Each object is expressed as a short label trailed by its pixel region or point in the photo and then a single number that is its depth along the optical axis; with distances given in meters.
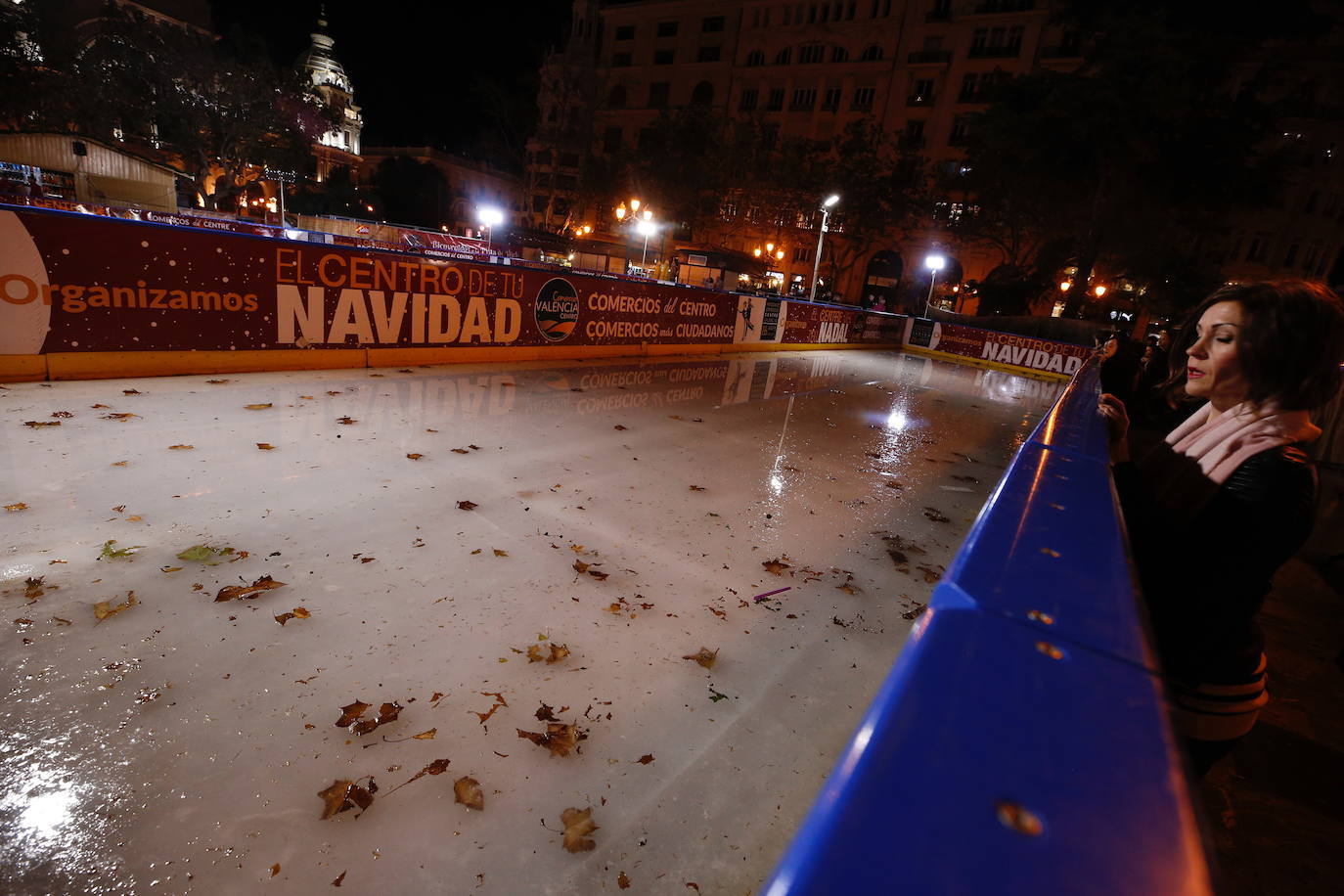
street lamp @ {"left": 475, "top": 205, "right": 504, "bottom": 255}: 31.42
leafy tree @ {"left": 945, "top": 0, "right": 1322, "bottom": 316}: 24.81
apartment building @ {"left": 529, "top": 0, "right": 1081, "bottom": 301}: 44.81
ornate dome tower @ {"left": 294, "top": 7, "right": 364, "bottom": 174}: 96.88
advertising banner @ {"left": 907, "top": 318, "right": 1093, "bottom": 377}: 21.91
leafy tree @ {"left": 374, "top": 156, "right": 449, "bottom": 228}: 79.06
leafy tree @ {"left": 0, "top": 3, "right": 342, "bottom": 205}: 33.84
